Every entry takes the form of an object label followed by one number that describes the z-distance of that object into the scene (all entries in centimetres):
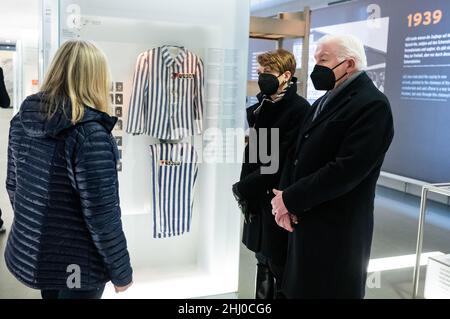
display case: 267
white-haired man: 162
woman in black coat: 204
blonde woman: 144
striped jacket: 273
